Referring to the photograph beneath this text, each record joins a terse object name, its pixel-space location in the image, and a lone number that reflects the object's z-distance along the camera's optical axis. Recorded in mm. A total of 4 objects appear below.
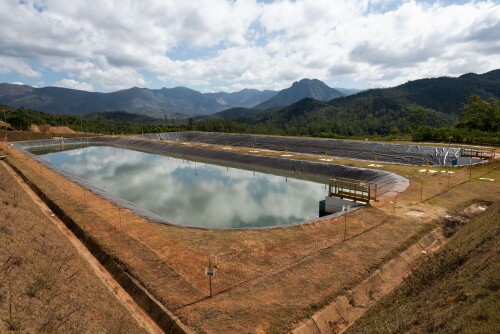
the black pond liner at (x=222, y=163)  20922
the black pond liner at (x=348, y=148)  30969
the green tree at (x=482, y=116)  43594
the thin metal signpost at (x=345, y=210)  13798
